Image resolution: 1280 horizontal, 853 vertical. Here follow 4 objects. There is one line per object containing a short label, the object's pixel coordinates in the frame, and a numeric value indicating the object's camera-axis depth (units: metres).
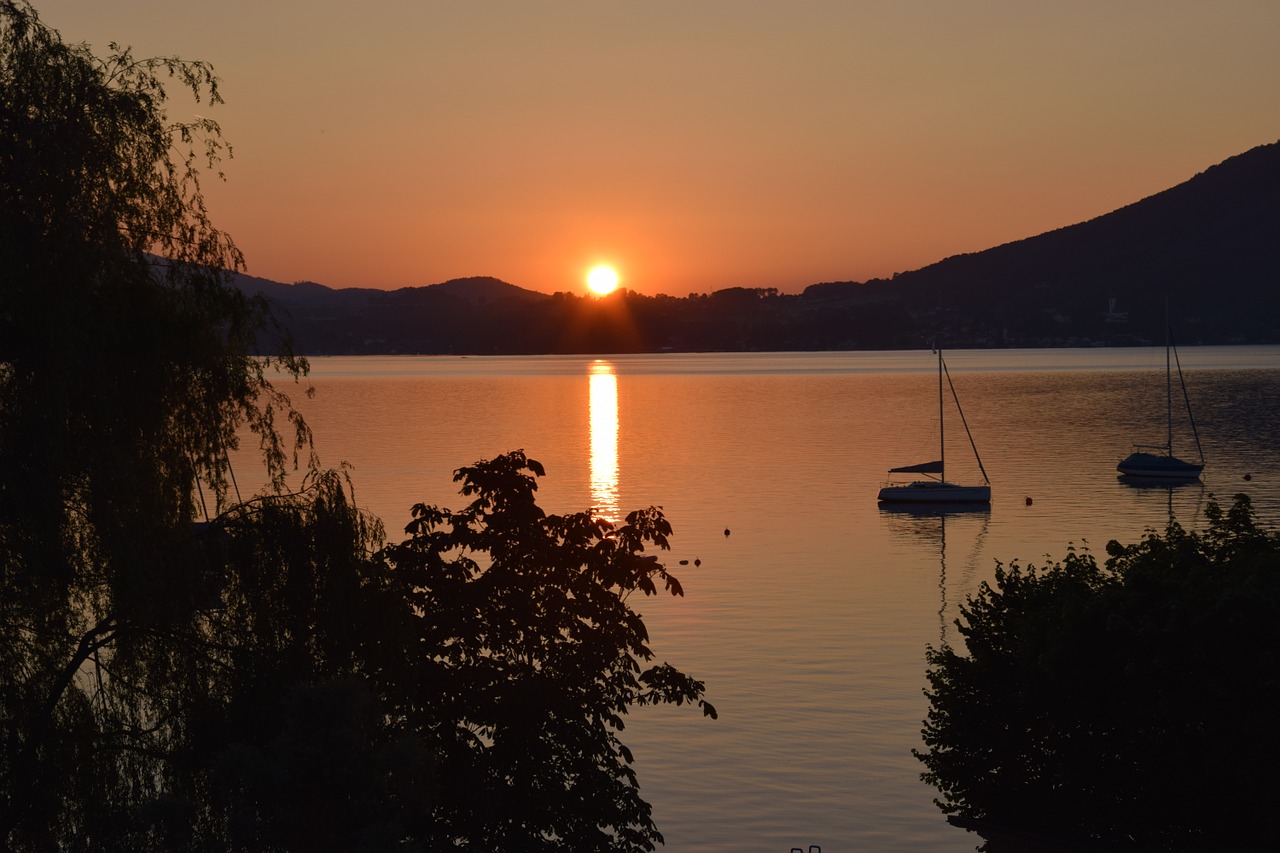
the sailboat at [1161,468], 113.12
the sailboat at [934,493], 101.12
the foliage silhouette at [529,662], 22.97
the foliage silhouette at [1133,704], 22.30
